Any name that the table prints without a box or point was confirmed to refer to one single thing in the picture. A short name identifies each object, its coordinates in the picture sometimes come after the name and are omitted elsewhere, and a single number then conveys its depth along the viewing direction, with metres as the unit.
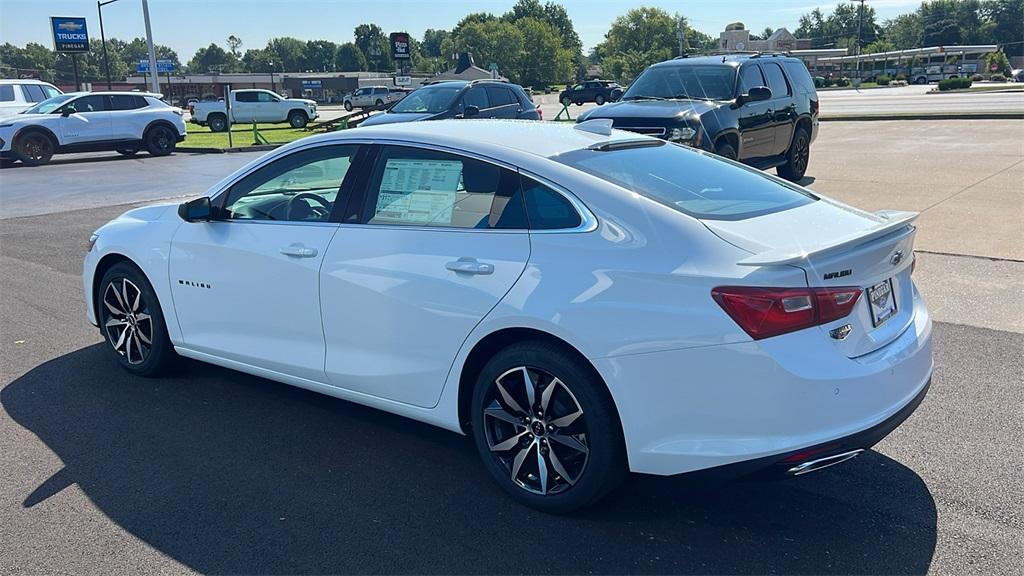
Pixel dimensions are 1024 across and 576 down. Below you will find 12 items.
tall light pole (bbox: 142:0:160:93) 32.66
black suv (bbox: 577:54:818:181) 10.68
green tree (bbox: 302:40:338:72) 180.88
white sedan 2.93
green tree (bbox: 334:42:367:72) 174.62
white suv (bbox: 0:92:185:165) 20.39
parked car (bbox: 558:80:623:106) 52.69
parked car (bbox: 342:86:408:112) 55.96
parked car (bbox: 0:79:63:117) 22.80
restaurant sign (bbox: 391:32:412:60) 56.72
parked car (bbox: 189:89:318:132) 34.50
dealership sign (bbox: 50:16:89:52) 46.12
